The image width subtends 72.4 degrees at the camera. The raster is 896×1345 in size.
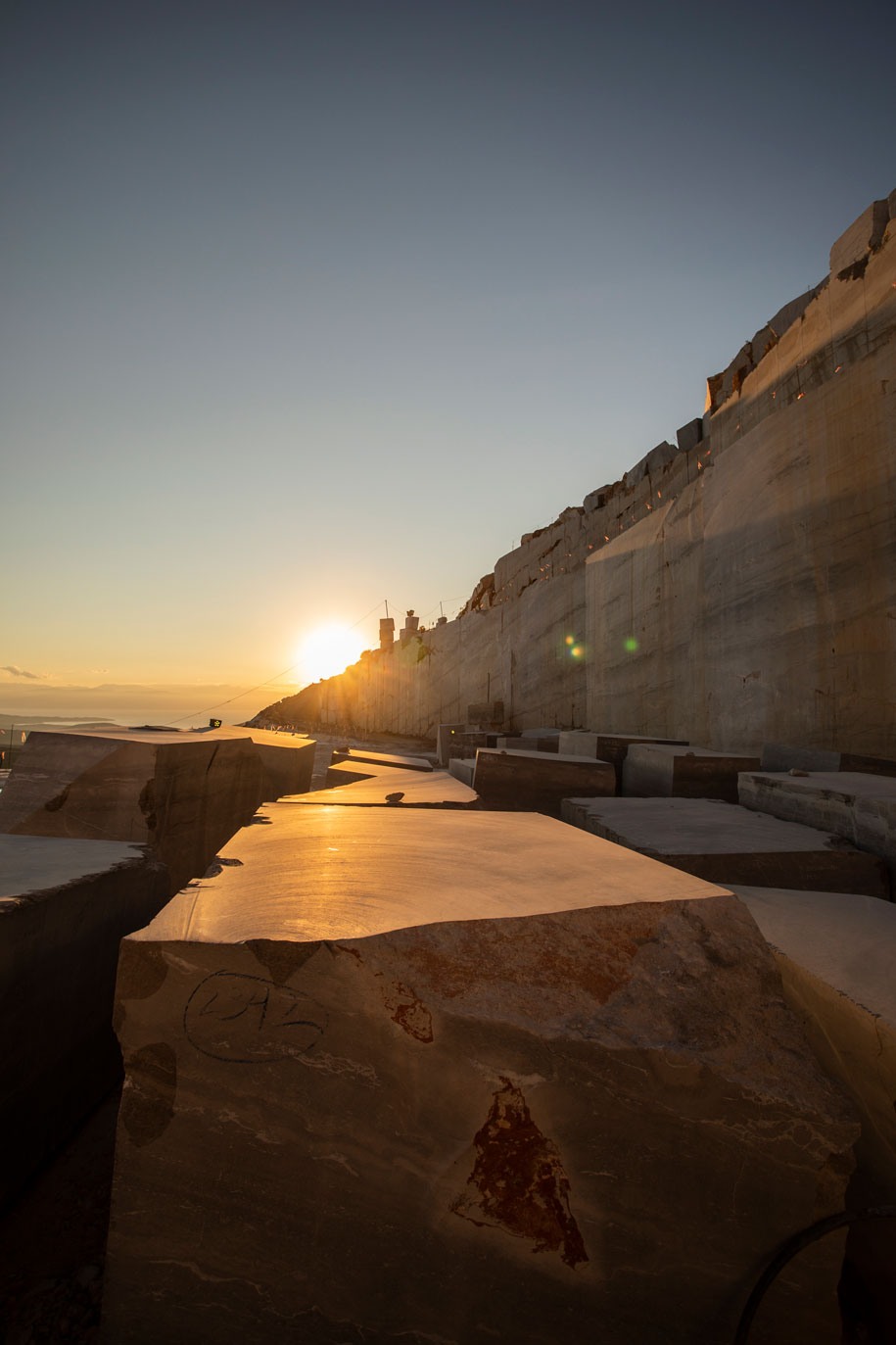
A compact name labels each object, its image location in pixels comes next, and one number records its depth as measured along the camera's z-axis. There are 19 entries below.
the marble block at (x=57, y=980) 1.55
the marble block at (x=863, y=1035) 1.17
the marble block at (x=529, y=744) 8.21
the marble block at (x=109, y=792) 2.97
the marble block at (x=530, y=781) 4.14
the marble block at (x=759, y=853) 2.36
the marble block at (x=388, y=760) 5.79
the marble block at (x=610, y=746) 5.73
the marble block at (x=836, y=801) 2.48
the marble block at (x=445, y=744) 10.94
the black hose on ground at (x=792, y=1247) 1.01
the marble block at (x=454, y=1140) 1.05
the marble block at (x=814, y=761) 4.19
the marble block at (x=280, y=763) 4.90
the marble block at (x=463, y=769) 4.80
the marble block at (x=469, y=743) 8.91
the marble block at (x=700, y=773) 4.26
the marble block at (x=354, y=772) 5.00
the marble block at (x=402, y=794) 3.14
